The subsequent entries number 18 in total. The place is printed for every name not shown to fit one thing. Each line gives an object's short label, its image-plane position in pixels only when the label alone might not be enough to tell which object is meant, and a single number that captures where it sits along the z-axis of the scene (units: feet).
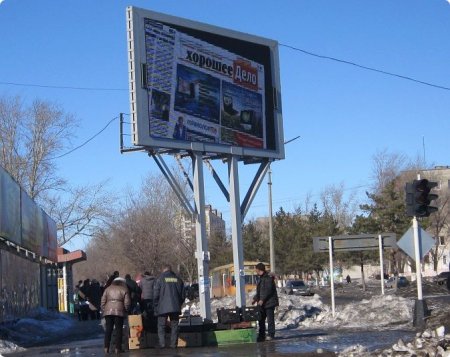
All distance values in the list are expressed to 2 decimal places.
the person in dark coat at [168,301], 51.62
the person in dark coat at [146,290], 61.98
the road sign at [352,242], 79.30
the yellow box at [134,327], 52.80
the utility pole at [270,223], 144.36
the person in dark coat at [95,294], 105.70
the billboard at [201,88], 62.59
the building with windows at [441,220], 264.70
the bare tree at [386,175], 262.88
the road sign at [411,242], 63.62
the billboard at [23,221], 76.94
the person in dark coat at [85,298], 107.62
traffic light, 60.75
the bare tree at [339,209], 310.24
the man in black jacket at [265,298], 56.95
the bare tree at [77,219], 202.58
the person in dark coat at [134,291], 61.77
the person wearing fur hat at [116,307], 49.90
